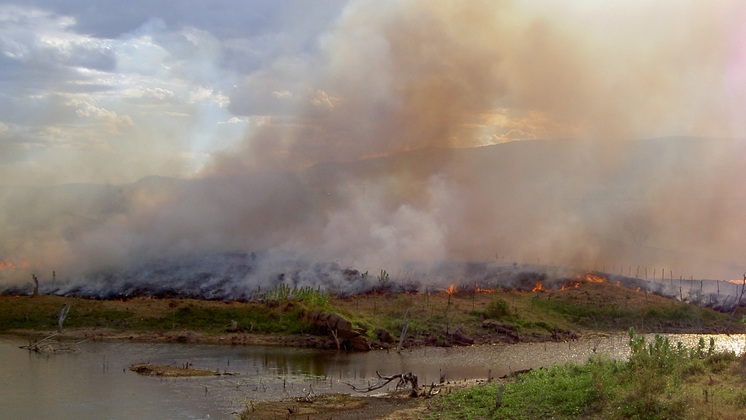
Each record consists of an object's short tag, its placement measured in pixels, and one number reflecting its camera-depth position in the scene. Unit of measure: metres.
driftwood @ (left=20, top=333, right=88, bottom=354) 59.01
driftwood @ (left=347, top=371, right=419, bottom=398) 42.94
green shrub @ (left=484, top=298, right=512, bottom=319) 76.31
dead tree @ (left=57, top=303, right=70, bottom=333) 67.94
